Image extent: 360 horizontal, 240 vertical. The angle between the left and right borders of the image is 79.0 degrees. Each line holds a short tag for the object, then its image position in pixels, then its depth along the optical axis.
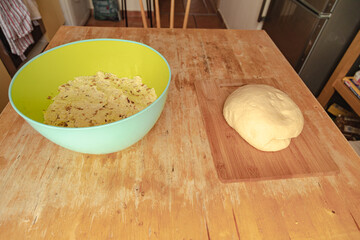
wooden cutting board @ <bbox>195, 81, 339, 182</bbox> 0.54
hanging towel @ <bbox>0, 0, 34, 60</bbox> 1.41
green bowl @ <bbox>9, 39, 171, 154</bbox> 0.45
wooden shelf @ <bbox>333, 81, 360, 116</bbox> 1.26
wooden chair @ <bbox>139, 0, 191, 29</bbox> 1.18
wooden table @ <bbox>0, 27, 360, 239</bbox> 0.44
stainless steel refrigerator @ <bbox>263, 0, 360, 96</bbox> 1.32
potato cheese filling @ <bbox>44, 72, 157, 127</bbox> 0.57
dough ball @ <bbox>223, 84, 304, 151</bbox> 0.57
